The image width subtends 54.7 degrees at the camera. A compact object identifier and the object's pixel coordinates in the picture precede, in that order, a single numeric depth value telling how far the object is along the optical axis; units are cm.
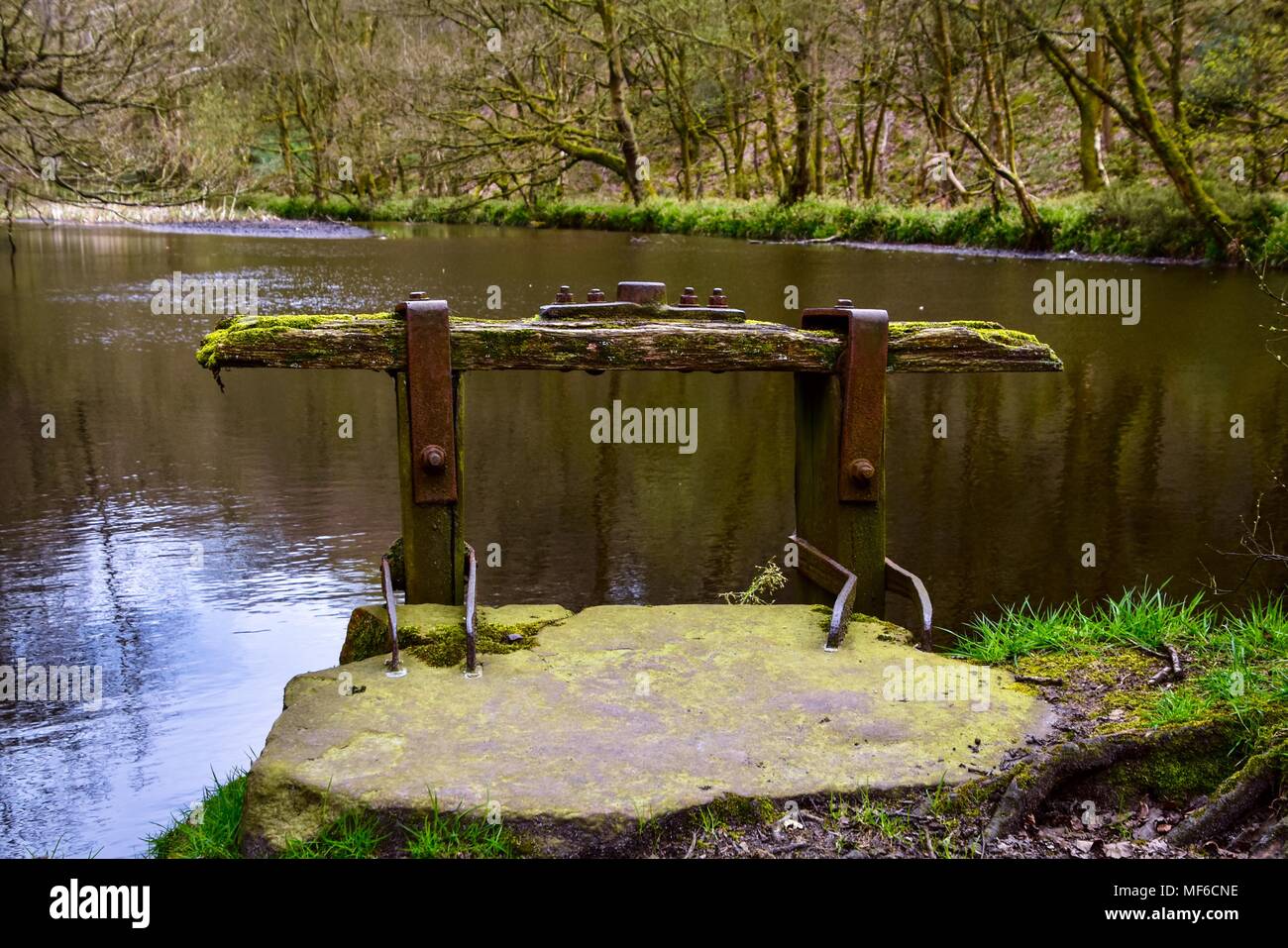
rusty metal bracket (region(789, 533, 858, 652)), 504
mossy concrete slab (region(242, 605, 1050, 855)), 373
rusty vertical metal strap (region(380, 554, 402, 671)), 474
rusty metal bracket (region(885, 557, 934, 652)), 518
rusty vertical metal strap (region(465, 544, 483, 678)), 471
